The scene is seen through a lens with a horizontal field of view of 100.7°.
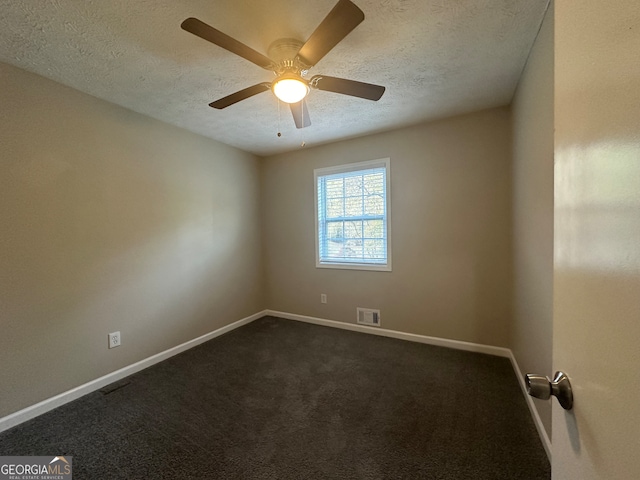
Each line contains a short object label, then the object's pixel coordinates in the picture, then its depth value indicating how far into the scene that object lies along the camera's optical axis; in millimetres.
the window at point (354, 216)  3176
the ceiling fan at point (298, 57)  1190
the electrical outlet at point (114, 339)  2291
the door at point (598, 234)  357
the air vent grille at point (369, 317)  3197
